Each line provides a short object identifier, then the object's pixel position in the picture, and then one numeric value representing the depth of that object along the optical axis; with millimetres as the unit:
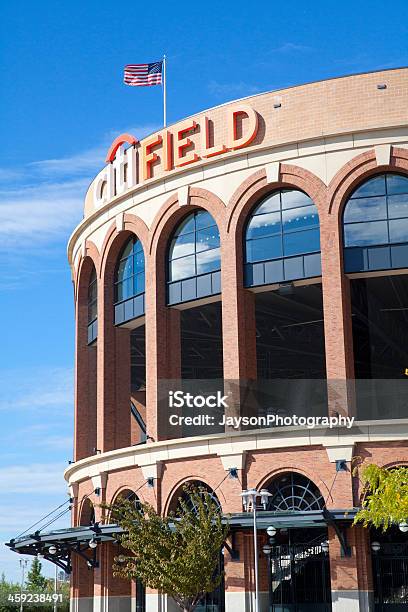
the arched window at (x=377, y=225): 38094
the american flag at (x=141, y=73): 46281
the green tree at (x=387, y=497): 25828
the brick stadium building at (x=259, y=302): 36438
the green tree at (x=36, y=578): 124000
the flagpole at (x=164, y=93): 47581
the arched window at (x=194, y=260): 41719
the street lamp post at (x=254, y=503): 33500
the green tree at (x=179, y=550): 33969
